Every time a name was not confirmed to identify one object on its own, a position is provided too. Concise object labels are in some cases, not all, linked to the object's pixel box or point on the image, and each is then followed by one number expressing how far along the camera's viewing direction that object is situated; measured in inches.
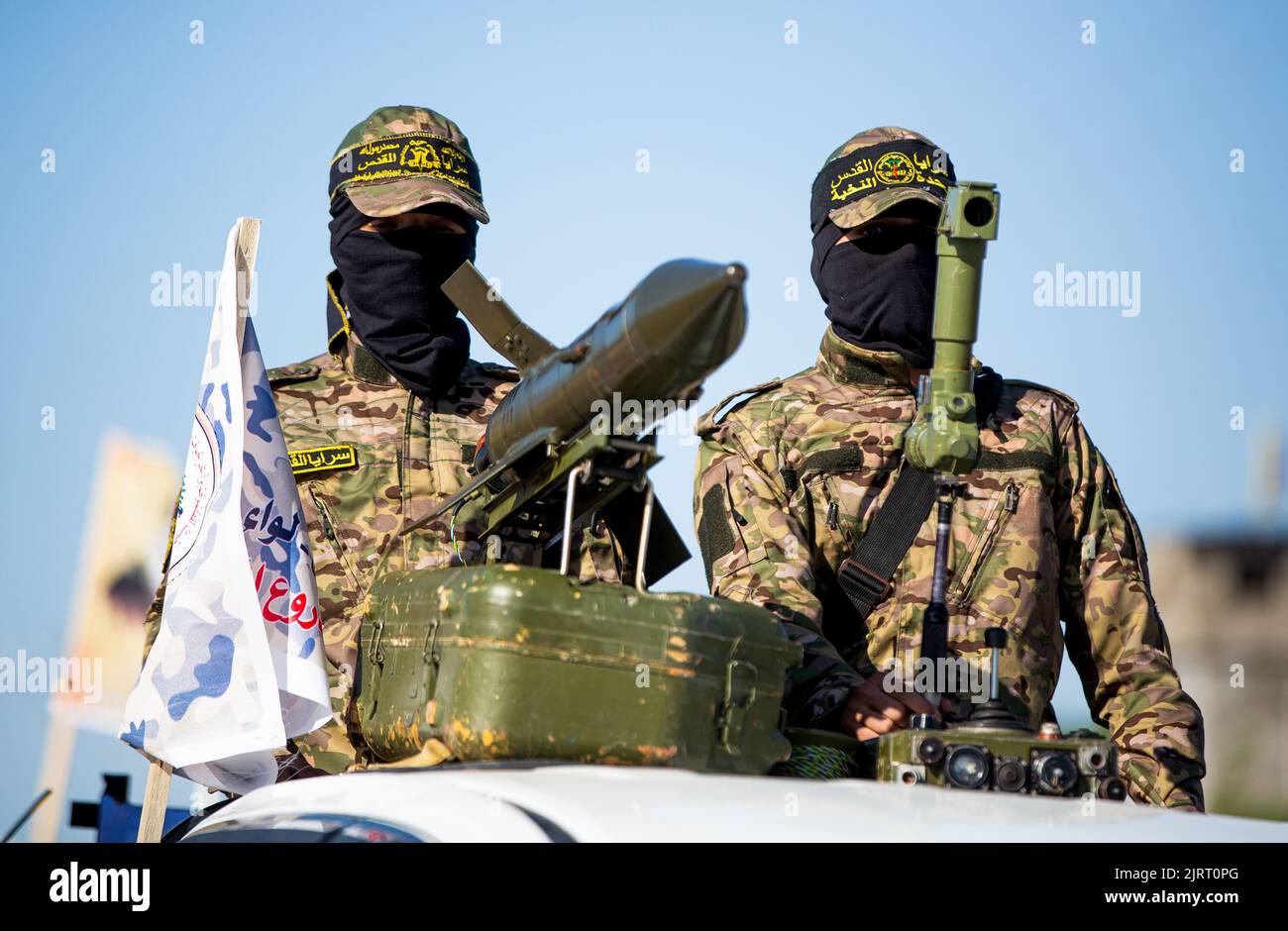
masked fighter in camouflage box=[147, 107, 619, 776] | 212.1
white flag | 174.2
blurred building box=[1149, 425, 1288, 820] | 901.8
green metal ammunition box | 133.6
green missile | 133.6
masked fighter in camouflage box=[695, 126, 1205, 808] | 196.1
